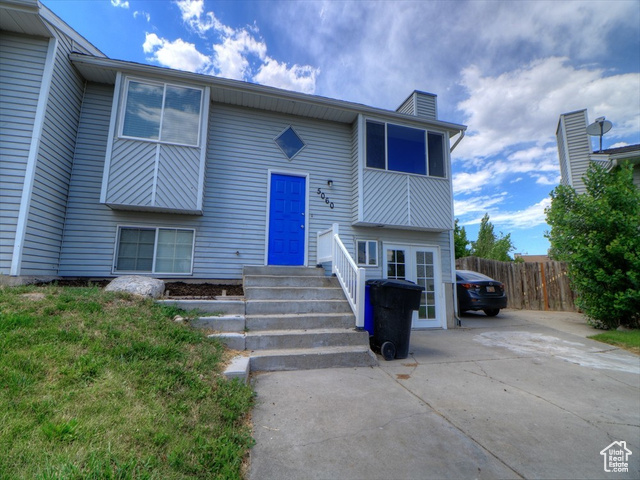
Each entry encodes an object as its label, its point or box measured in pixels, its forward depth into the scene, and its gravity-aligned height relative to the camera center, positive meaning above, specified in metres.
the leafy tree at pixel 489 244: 19.45 +2.55
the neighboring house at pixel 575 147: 9.84 +4.92
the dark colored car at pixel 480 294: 8.12 -0.49
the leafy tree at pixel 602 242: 5.83 +0.87
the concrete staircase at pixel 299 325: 3.57 -0.76
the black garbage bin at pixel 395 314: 4.15 -0.57
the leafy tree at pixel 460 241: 16.12 +2.21
